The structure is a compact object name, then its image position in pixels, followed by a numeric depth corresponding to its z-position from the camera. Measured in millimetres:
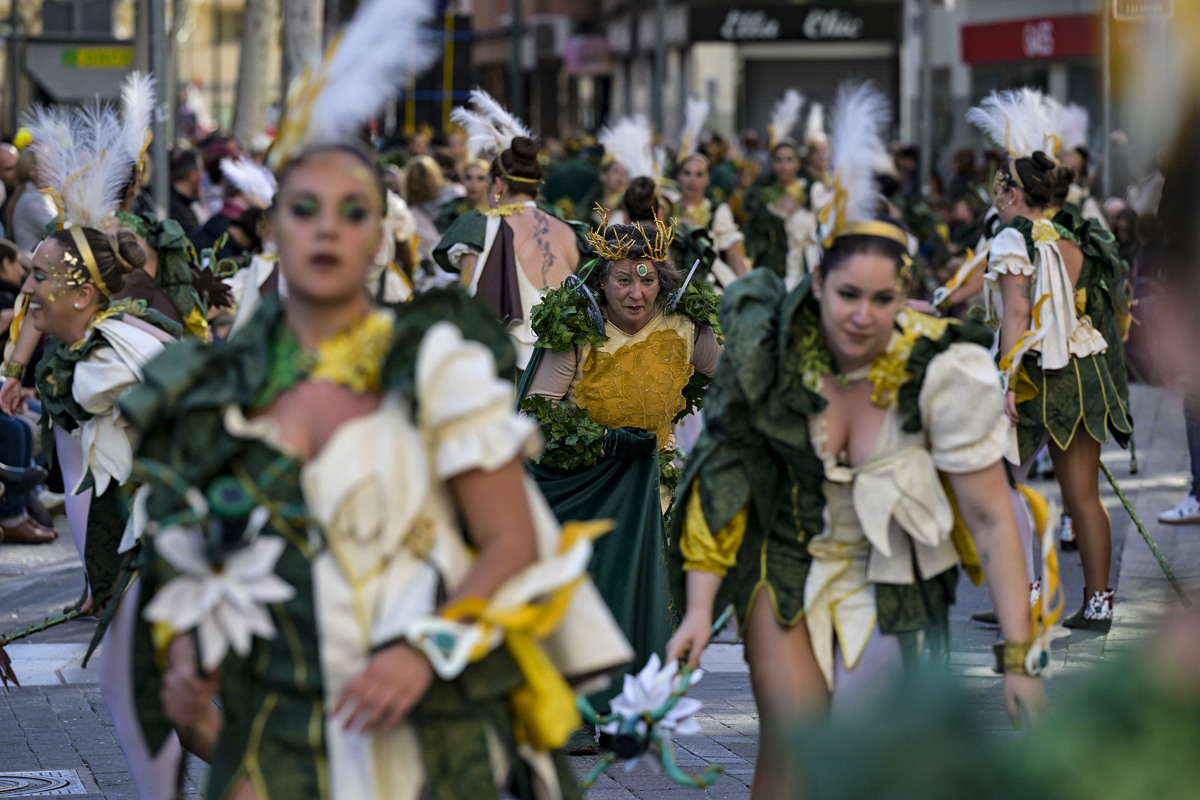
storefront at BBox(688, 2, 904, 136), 42969
